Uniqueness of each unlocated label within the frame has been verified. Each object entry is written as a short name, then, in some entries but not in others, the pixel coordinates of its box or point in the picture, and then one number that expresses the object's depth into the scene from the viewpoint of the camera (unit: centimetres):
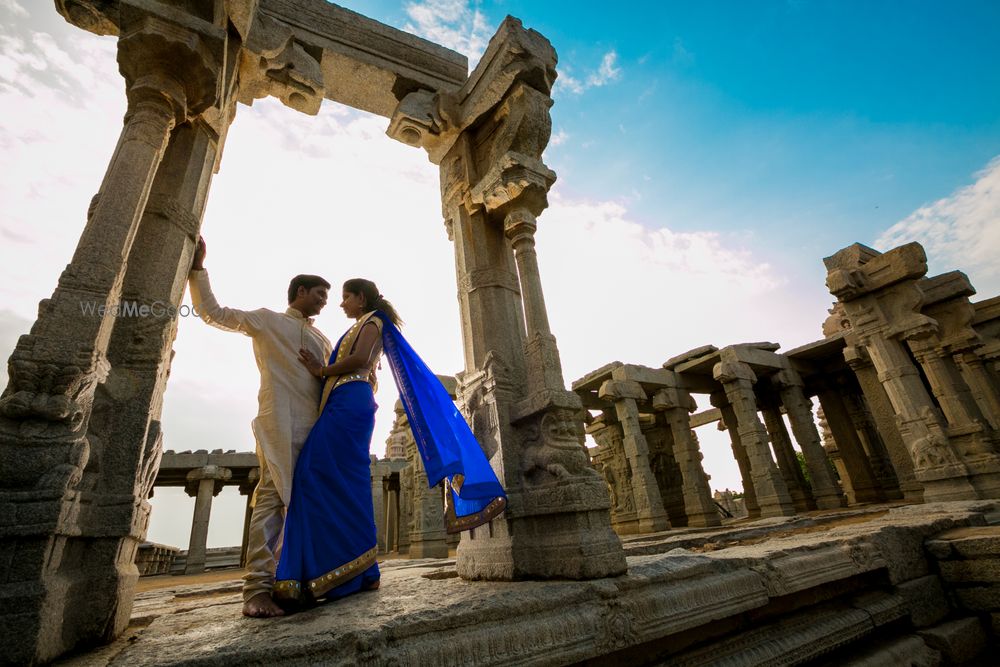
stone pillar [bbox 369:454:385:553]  1386
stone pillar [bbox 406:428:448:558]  816
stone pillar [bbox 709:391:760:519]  1377
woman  224
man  223
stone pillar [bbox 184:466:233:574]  1278
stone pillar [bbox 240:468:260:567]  1400
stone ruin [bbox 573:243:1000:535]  790
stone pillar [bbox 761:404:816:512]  1370
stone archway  168
